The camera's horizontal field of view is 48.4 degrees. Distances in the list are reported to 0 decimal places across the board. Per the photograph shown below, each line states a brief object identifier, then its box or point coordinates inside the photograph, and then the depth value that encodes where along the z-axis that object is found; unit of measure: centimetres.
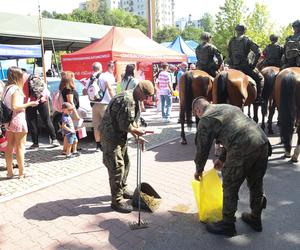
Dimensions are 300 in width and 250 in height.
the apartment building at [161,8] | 14862
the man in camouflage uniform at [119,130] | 407
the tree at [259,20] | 3618
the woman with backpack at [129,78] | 842
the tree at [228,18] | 3603
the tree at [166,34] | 8794
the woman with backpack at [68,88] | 714
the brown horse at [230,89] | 659
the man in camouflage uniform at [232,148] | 339
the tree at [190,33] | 9219
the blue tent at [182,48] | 2106
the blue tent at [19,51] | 1193
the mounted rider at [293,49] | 756
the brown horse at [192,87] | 755
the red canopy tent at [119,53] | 1271
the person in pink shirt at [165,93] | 1134
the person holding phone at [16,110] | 535
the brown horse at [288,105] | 590
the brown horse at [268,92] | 845
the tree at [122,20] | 10122
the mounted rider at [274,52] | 953
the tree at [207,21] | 10305
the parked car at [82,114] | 844
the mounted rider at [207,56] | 805
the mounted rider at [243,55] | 771
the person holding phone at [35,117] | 791
